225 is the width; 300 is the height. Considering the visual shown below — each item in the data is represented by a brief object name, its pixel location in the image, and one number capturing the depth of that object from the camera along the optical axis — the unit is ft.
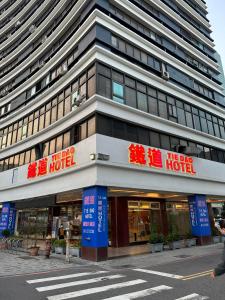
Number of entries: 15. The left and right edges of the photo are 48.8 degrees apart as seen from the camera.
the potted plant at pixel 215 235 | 79.05
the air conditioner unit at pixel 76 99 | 63.57
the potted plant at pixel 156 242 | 60.95
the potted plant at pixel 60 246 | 60.53
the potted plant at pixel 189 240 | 70.24
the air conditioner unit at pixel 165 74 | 78.47
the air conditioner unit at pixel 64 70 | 73.94
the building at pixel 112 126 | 59.26
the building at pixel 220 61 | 179.98
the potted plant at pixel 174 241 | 65.69
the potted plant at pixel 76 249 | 55.37
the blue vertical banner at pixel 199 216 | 74.28
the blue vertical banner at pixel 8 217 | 89.61
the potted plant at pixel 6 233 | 79.83
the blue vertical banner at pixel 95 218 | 50.62
